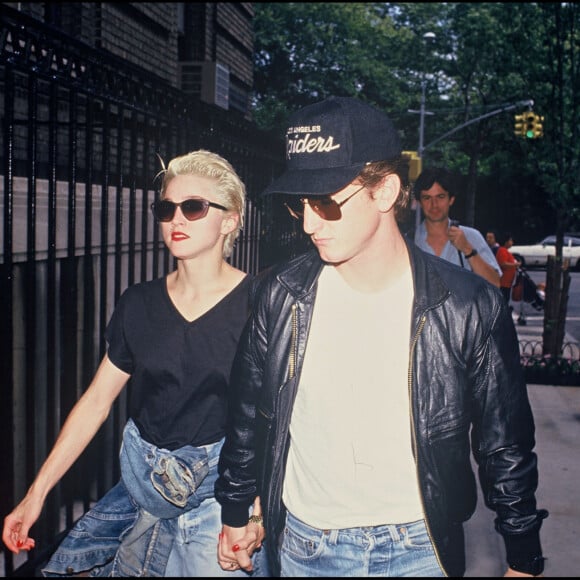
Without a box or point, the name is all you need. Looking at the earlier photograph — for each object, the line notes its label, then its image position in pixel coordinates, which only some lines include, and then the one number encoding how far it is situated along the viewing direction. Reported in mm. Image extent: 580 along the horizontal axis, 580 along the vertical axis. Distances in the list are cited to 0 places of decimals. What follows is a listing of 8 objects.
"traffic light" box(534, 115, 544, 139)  13372
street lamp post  39831
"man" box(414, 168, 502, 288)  6520
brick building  8695
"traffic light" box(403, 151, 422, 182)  19403
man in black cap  2697
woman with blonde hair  3146
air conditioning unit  12000
